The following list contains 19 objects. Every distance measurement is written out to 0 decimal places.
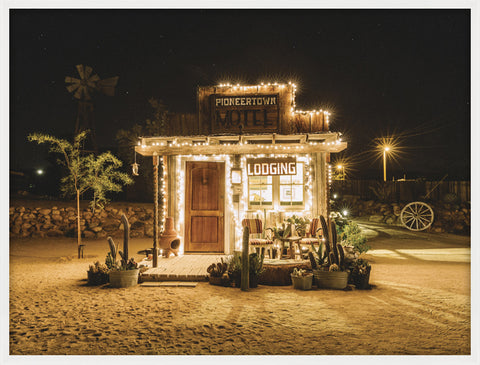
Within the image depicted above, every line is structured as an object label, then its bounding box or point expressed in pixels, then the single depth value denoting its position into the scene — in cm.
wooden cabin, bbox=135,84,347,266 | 882
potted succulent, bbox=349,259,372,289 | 636
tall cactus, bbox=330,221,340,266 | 643
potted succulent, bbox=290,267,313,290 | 630
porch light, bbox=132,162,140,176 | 870
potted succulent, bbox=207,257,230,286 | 654
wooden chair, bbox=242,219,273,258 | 783
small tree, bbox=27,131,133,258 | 1066
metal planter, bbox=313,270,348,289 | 631
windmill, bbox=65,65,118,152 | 1972
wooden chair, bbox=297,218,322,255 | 793
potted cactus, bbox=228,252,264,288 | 652
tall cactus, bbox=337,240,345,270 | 643
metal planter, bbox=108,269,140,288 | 647
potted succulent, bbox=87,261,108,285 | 672
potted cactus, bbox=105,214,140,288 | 648
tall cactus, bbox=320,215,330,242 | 658
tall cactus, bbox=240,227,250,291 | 633
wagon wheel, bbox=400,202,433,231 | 1716
